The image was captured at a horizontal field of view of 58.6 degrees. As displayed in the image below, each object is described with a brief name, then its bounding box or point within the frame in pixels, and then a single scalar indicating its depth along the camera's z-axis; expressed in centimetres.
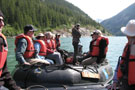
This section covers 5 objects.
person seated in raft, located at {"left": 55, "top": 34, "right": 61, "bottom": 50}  818
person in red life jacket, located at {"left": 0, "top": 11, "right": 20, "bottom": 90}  178
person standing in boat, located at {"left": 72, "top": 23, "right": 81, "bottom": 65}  516
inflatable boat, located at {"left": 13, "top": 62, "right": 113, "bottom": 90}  329
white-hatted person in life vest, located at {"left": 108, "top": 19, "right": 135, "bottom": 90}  181
